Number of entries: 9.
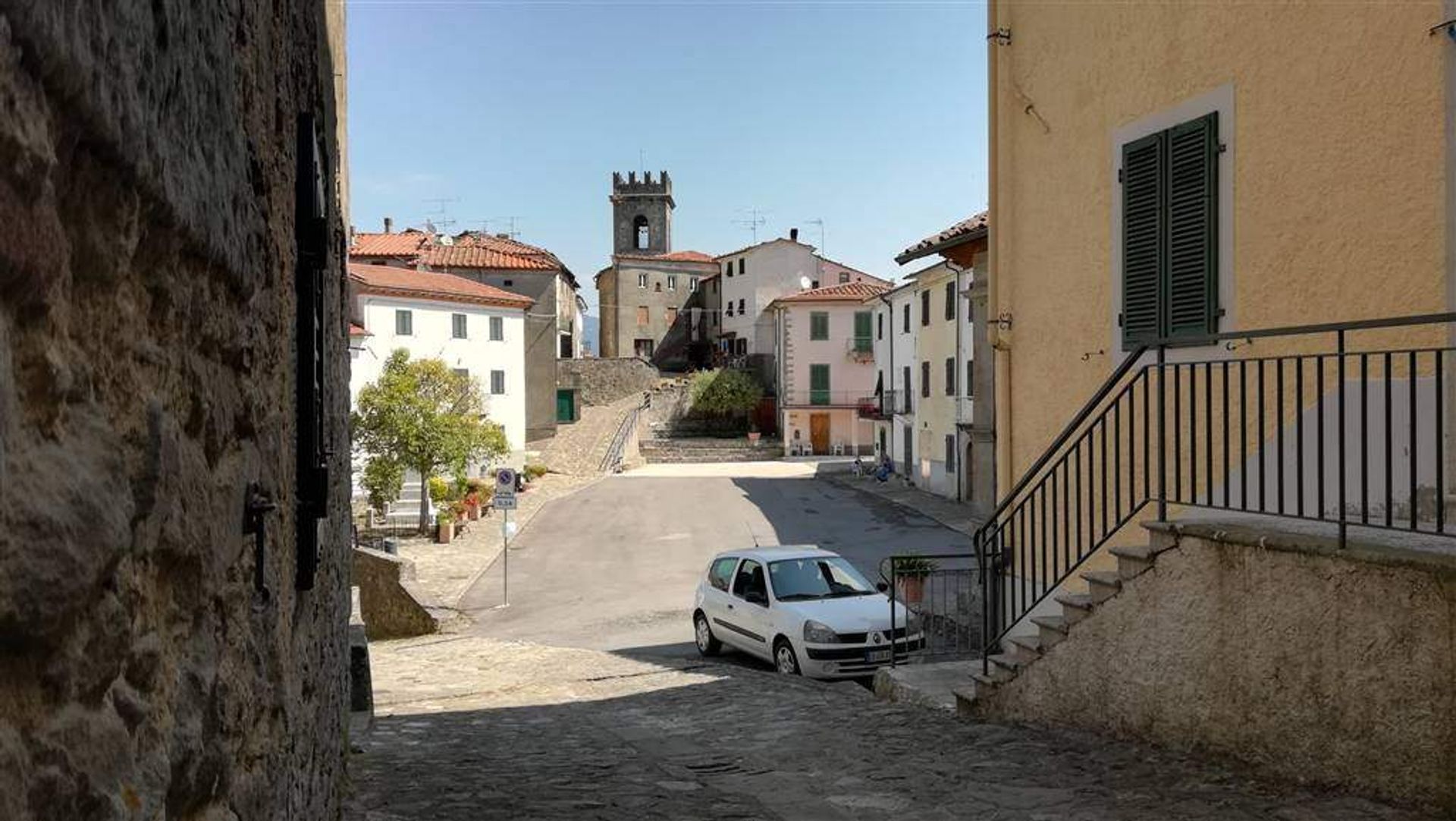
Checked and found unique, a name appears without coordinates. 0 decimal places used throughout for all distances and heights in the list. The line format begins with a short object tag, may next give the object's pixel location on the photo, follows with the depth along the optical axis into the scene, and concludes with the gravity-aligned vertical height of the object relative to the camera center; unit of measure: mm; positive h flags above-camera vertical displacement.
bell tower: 81500 +13926
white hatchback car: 12477 -2480
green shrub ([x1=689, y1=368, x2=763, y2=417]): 59500 +469
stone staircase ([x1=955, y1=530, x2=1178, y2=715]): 6414 -1399
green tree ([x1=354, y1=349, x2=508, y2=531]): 27812 -412
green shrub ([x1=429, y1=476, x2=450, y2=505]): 29312 -2207
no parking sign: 20109 -1541
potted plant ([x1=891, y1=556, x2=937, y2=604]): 14984 -2546
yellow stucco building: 6500 +1588
